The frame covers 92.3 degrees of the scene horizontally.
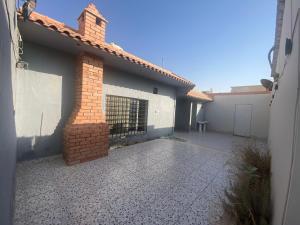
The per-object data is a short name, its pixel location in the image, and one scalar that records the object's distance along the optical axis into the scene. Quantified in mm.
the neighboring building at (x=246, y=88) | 20722
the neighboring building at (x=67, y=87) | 3717
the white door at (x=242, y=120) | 11242
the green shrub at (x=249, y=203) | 1810
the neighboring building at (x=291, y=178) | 898
